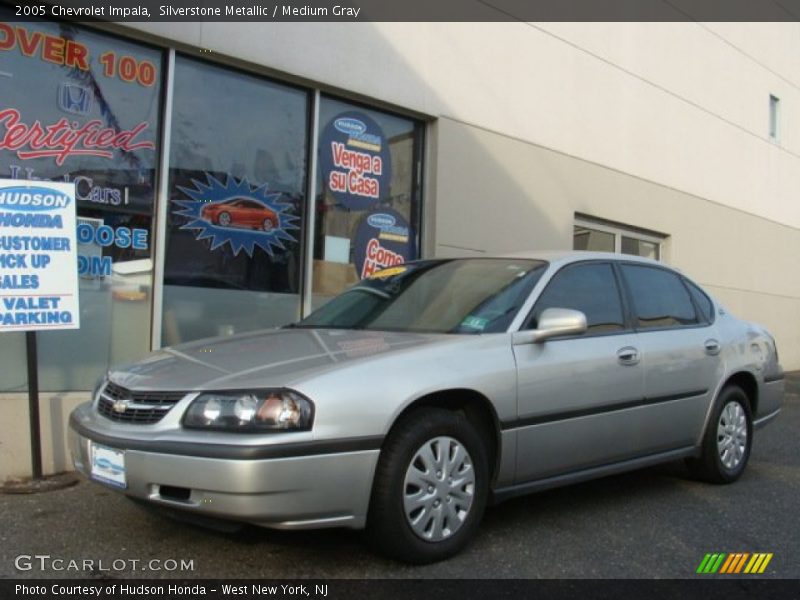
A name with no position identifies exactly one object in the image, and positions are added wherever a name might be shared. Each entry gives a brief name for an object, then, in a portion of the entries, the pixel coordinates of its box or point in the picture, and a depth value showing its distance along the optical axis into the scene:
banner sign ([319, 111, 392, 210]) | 7.41
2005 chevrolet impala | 3.08
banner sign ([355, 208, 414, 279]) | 7.70
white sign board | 4.72
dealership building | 5.73
